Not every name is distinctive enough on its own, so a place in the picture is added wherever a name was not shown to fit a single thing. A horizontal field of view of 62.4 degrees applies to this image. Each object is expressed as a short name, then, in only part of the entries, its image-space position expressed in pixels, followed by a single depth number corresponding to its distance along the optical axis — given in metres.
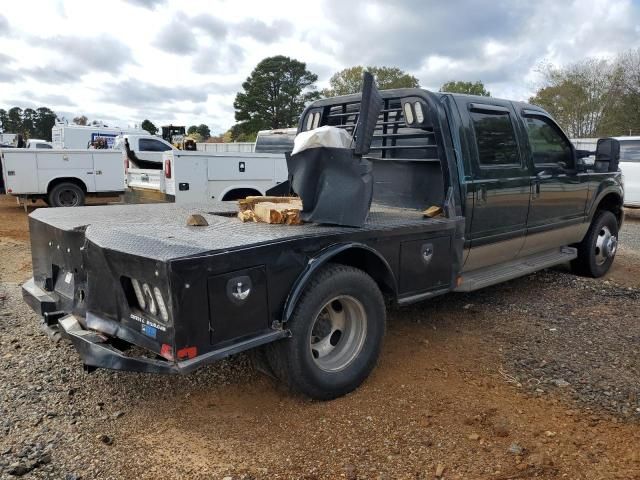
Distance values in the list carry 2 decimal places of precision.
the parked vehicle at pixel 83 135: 23.59
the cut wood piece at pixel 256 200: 4.22
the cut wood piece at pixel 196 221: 3.45
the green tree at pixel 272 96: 49.44
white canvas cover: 3.44
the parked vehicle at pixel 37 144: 24.21
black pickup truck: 2.69
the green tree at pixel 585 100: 28.52
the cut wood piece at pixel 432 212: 4.23
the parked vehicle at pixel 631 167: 12.59
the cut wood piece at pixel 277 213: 3.61
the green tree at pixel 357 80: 47.16
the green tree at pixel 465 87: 45.53
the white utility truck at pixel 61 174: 12.68
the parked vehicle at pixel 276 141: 12.53
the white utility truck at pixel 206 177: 8.84
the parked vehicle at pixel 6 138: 38.30
